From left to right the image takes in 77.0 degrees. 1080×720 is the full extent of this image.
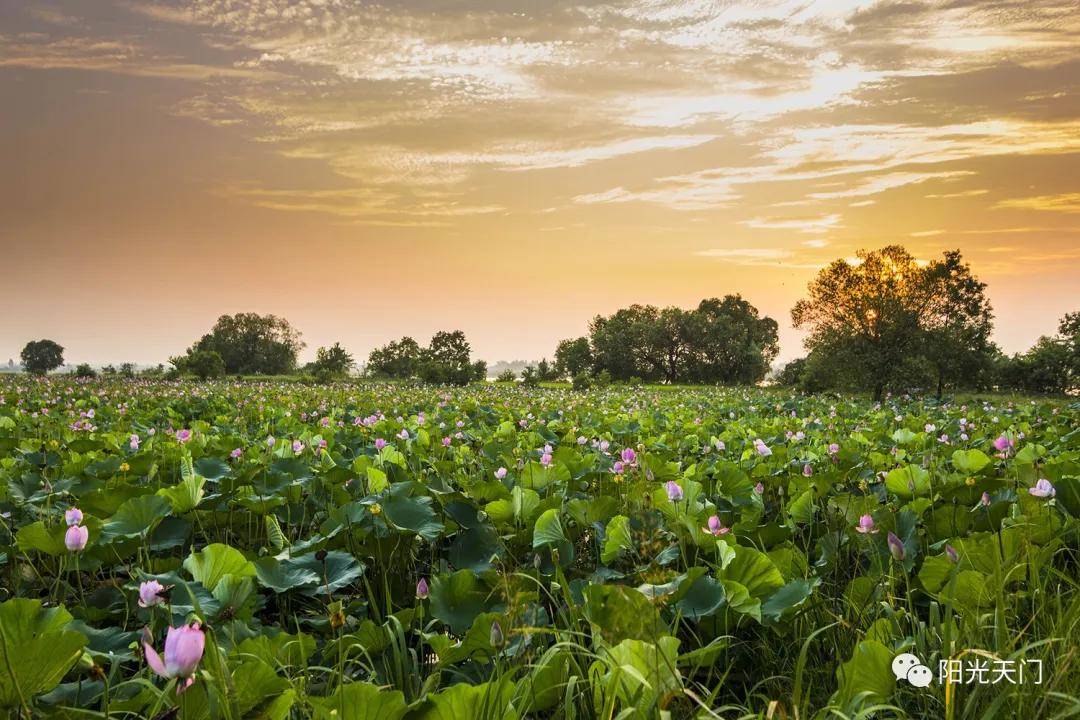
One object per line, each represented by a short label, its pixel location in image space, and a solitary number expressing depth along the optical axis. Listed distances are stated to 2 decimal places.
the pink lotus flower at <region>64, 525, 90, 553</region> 2.01
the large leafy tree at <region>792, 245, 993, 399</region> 25.30
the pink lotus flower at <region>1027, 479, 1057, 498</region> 2.77
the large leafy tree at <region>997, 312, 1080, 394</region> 36.12
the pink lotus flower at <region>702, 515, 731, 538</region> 2.53
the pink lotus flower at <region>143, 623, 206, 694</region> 1.21
